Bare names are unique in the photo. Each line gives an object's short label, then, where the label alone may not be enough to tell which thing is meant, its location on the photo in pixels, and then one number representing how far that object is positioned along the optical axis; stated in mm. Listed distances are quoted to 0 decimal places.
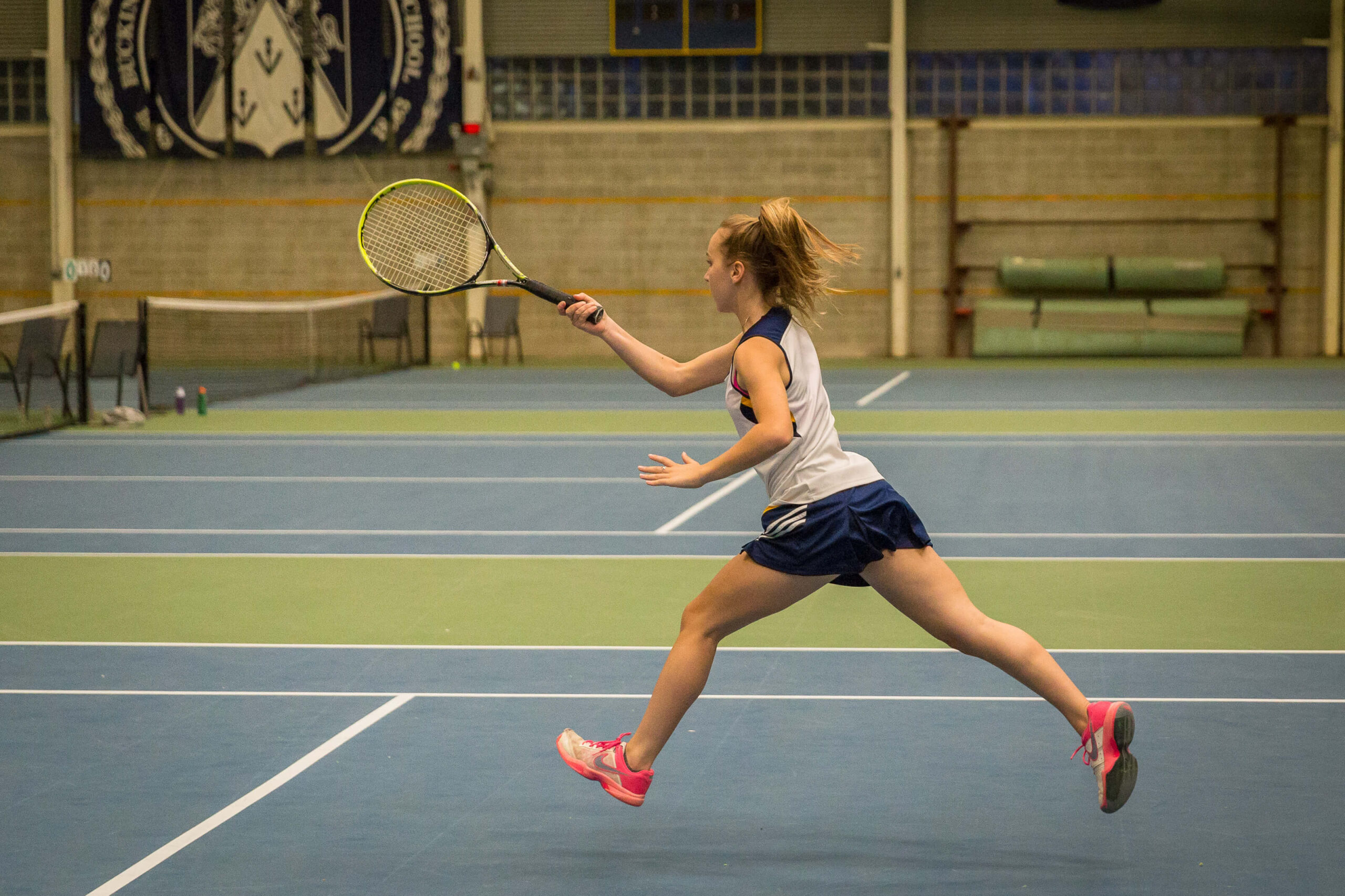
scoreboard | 26797
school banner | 26828
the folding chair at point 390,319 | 25891
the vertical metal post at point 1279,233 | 26188
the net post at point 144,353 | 16016
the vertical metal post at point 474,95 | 26812
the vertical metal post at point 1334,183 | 25859
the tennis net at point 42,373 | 15352
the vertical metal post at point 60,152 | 27328
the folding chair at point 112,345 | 17953
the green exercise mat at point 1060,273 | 26594
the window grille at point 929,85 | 26469
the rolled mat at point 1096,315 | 26594
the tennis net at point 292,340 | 25156
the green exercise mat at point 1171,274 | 26375
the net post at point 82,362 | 14992
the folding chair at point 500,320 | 26953
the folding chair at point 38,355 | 15817
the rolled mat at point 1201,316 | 26359
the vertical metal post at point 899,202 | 26438
